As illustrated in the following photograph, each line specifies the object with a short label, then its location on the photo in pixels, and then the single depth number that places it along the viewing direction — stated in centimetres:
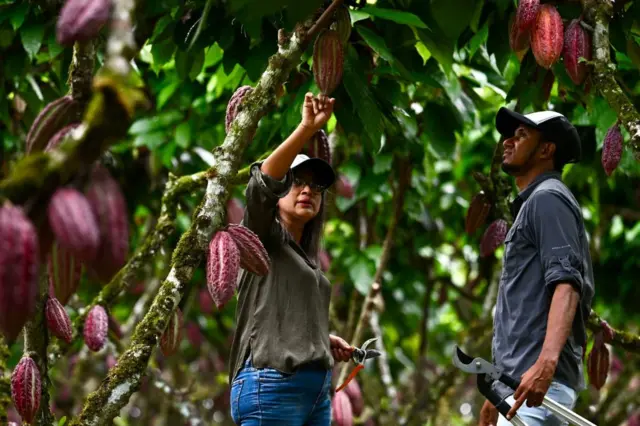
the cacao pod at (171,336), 579
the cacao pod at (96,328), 671
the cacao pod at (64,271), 366
